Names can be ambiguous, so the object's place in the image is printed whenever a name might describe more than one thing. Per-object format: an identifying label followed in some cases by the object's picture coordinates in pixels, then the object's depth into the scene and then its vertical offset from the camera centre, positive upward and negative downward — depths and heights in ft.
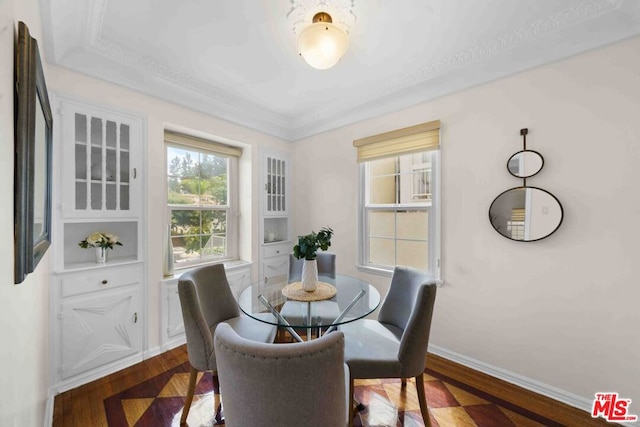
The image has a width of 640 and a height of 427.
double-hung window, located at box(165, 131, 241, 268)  9.47 +0.57
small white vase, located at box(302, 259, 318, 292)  6.44 -1.55
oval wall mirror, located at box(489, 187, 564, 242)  6.27 +0.00
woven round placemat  6.07 -1.91
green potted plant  6.27 -0.94
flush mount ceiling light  4.83 +3.34
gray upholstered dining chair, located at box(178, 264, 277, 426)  5.31 -2.42
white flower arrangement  7.08 -0.76
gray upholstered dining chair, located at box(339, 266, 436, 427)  5.03 -2.76
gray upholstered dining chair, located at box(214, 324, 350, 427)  3.06 -1.95
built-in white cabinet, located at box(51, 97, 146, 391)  6.53 -0.80
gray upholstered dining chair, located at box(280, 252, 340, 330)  5.74 -2.25
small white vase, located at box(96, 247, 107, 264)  7.34 -1.16
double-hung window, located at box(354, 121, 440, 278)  8.31 +0.49
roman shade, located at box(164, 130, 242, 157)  9.12 +2.56
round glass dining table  5.60 -2.13
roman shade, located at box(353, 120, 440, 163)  8.09 +2.35
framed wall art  2.57 +0.66
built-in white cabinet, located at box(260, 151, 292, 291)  11.44 -0.22
